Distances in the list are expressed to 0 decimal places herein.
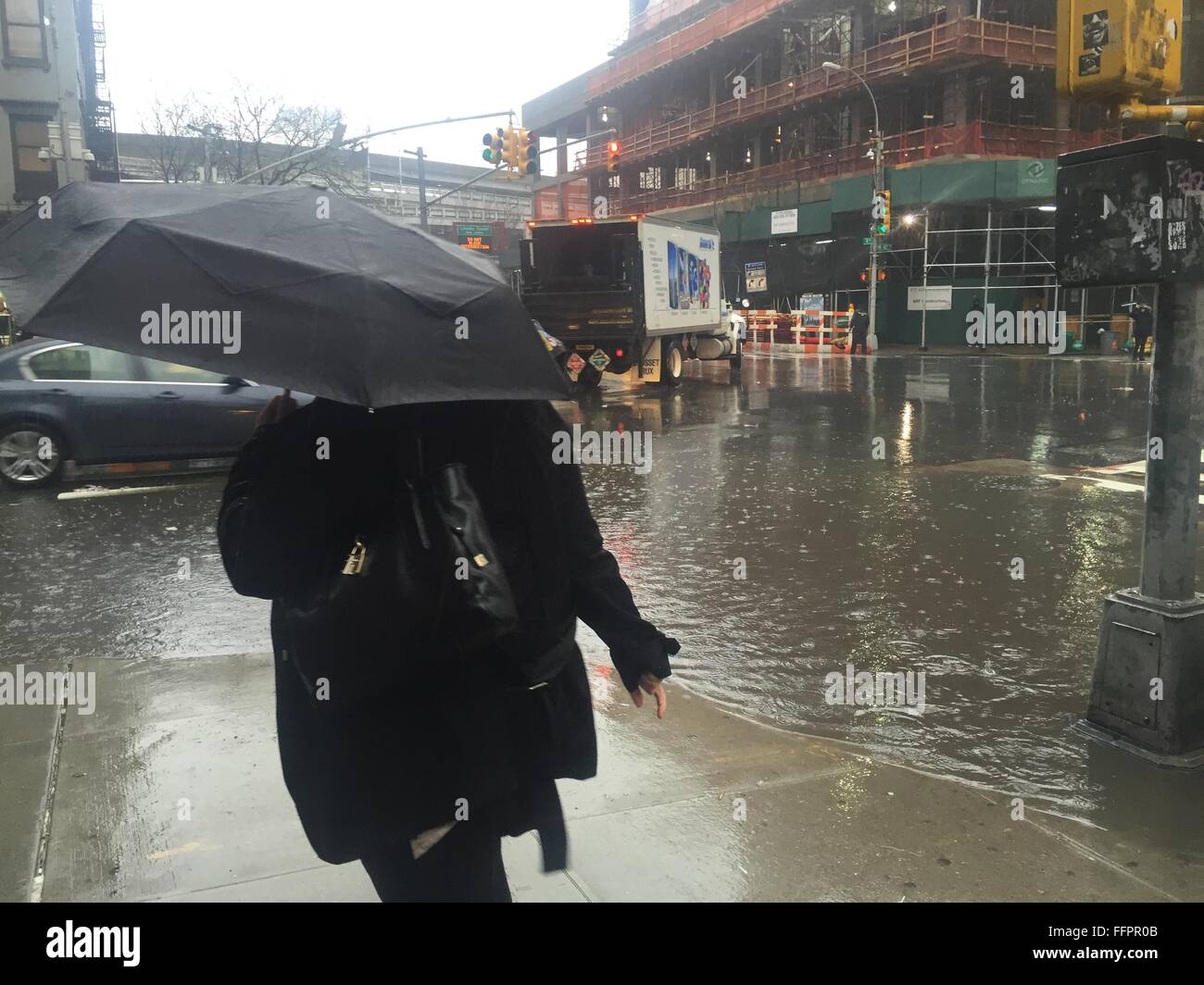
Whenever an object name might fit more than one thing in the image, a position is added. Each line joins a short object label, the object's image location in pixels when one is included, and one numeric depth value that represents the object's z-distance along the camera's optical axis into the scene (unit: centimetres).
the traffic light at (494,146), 2614
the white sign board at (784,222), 4262
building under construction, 3603
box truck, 2122
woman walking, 196
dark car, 1016
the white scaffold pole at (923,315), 3728
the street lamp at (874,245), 3403
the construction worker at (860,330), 3647
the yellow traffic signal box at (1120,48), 376
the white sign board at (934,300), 3762
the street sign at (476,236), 5556
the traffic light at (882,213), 3381
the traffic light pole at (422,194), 3509
